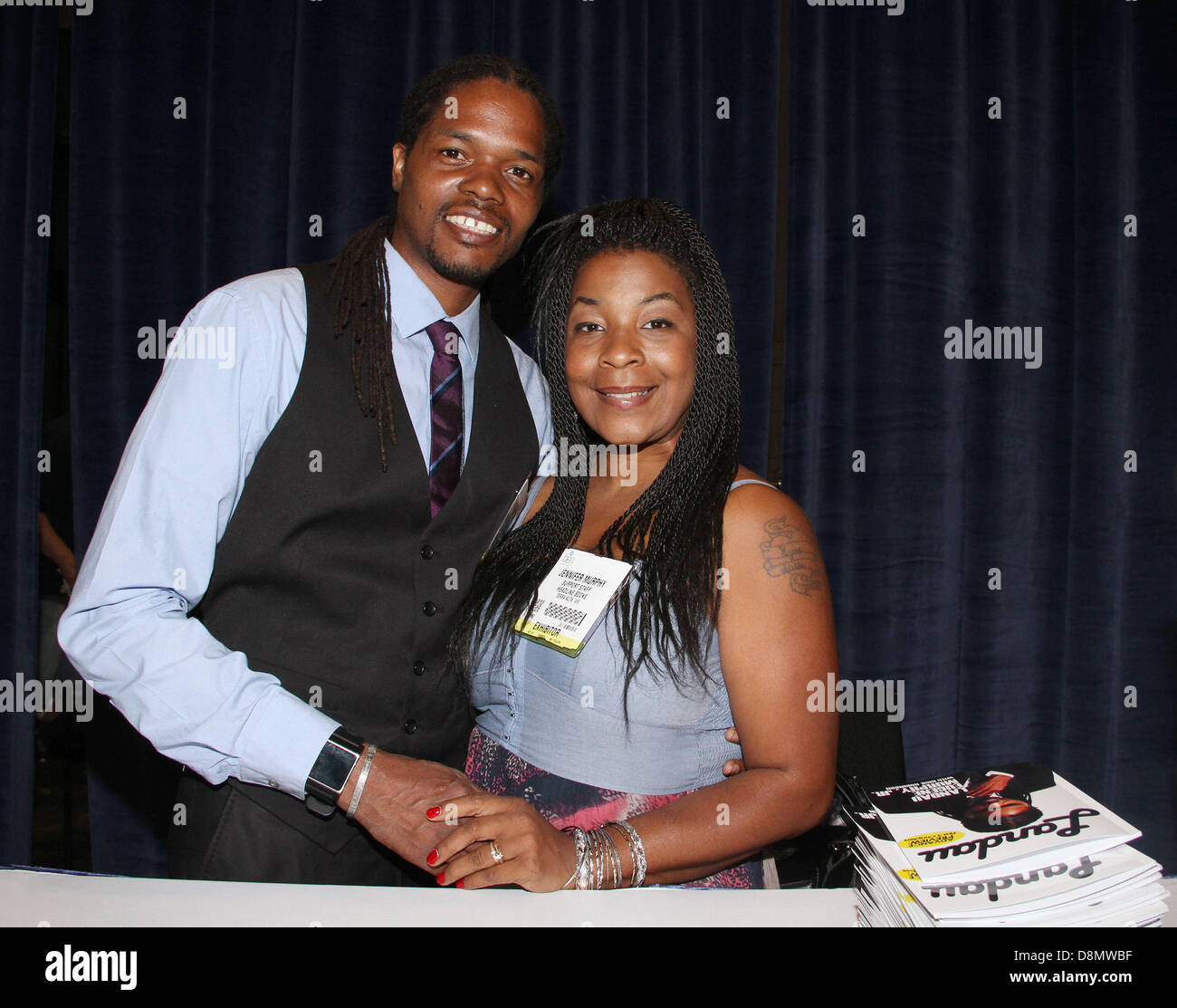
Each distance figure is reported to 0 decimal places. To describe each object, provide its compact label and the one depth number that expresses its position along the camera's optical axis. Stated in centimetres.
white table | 93
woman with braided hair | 121
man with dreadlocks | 127
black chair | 147
